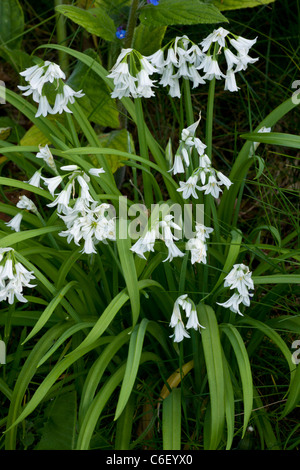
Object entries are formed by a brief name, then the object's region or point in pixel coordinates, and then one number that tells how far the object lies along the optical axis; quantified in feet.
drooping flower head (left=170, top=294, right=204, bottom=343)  6.40
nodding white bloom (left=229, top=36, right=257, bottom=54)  6.90
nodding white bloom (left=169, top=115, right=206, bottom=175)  6.77
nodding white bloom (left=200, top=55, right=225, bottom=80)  7.07
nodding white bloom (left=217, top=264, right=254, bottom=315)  6.40
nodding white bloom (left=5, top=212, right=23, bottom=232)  7.16
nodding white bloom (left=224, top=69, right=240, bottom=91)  7.25
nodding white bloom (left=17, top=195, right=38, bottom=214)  7.13
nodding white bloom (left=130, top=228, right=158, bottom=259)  5.99
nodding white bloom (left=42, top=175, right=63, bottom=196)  6.44
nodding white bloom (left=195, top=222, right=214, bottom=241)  6.33
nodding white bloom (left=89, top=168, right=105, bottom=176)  6.63
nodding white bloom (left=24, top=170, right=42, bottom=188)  6.95
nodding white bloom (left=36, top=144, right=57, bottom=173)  7.05
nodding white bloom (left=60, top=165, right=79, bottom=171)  6.31
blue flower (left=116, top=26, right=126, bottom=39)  9.35
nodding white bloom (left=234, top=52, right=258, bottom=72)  7.01
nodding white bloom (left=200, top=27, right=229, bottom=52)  6.81
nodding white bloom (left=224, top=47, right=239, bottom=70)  7.02
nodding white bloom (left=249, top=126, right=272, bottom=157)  7.75
